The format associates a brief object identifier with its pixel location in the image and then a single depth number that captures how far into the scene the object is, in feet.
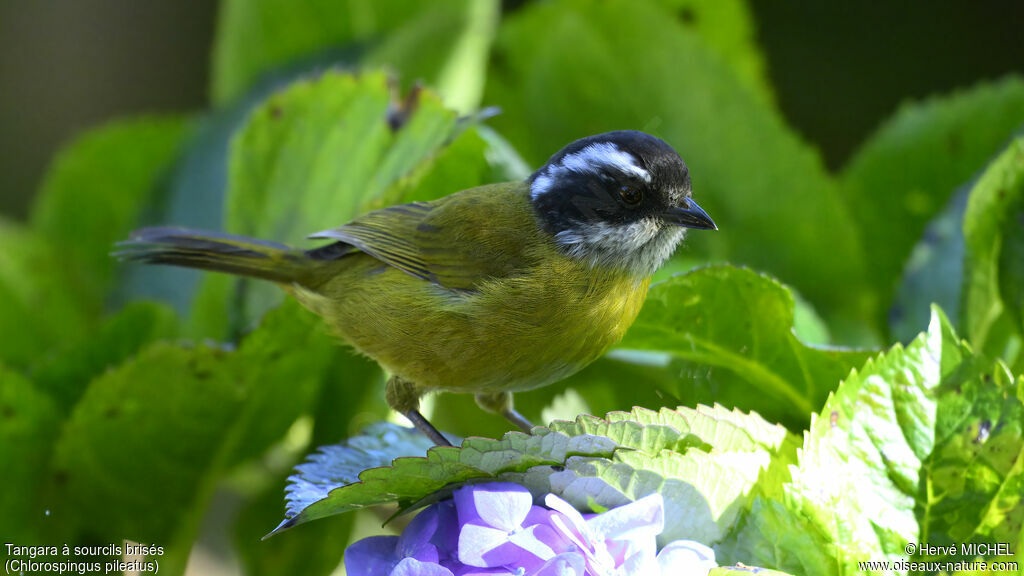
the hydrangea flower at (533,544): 9.37
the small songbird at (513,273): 9.57
